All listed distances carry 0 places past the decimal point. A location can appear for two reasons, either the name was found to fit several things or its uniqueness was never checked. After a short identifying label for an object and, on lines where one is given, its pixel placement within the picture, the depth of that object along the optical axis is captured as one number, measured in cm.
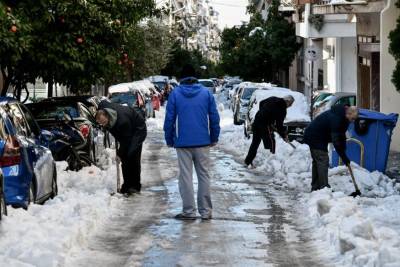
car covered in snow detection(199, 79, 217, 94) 7654
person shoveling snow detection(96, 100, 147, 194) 1424
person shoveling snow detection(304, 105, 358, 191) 1352
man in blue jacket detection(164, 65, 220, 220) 1147
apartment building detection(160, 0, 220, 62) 13075
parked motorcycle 1666
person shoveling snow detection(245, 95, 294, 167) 1930
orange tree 1847
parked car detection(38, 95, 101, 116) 1933
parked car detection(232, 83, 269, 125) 3612
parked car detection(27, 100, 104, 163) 1738
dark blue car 1094
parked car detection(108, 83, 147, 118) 3891
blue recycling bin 1742
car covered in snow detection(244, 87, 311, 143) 2484
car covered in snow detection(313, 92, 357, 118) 2557
